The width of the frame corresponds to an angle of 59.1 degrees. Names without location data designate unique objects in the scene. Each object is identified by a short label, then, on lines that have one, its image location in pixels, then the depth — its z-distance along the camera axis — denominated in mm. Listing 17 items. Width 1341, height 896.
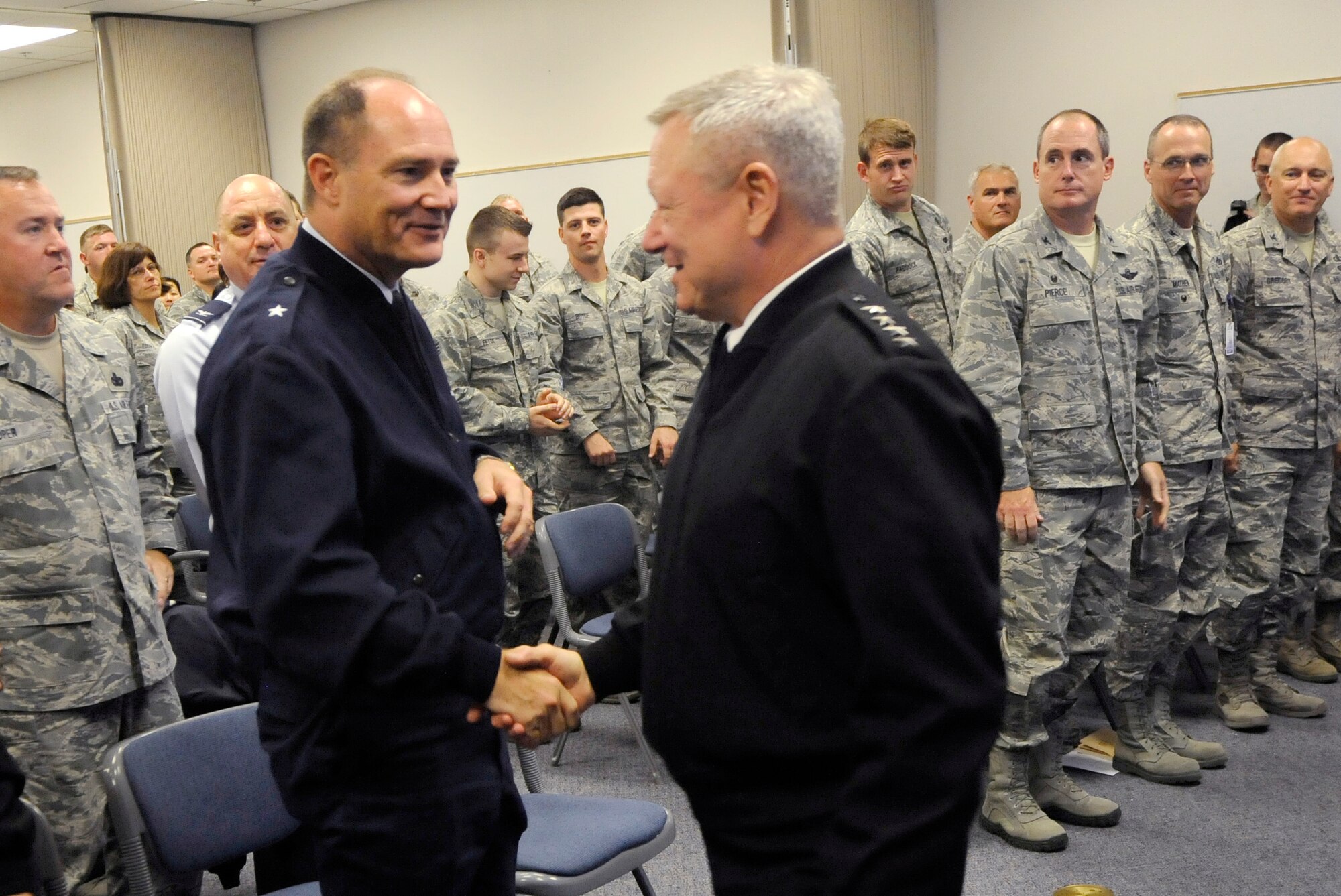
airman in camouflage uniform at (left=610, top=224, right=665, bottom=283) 5688
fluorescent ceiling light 8461
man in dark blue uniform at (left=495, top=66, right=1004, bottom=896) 1055
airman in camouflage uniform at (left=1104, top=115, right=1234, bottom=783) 3562
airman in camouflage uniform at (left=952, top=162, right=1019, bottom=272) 5426
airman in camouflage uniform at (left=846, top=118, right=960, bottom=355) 4199
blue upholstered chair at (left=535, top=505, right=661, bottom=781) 3576
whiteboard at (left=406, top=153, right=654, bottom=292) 7504
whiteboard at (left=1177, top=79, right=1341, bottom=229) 5867
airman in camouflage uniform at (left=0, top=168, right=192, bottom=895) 2379
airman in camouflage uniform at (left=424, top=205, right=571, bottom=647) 4340
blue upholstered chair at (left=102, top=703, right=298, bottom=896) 1923
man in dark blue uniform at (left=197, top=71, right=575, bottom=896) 1385
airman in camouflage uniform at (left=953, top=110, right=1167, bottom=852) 3109
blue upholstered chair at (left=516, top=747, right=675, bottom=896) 2160
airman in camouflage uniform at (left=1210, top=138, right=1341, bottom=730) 4062
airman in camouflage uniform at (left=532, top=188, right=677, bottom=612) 4648
